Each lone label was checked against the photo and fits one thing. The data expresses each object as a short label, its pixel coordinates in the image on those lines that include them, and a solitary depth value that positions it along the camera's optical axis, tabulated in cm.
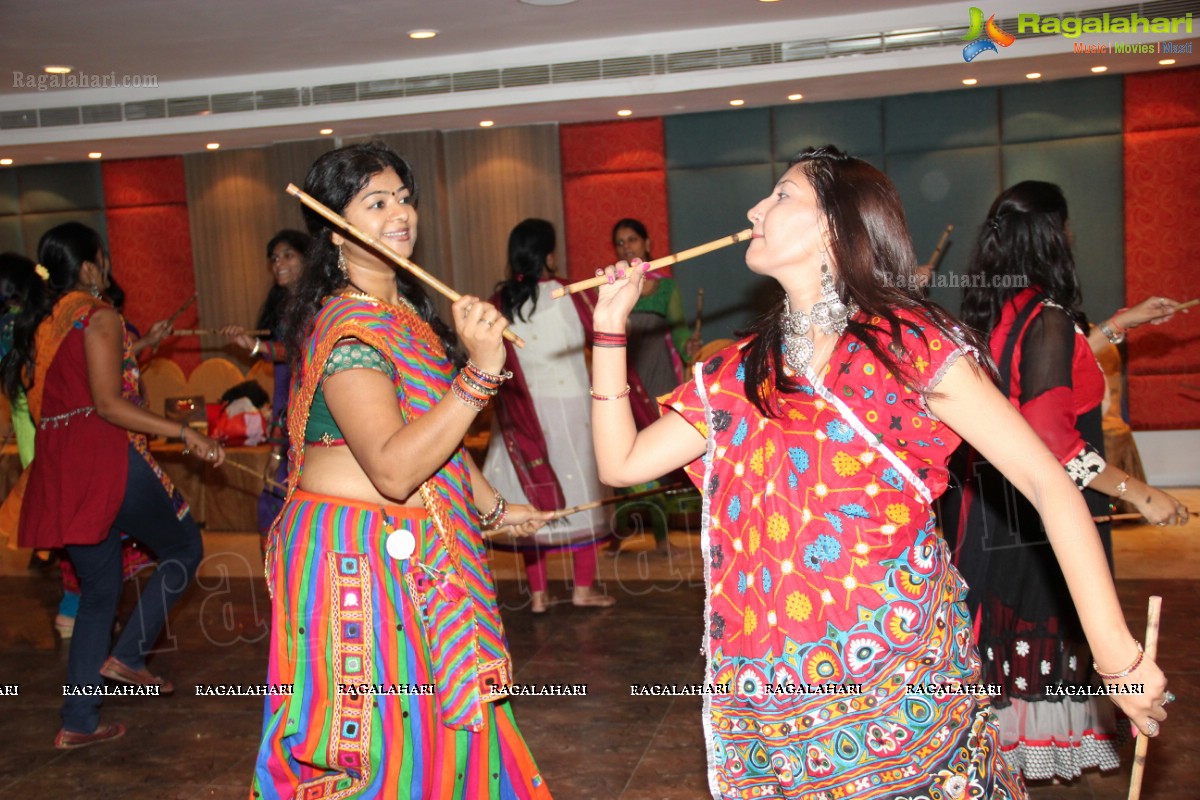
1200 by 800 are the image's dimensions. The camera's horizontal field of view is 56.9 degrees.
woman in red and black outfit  249
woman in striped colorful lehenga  194
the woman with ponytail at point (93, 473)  342
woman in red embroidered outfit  148
